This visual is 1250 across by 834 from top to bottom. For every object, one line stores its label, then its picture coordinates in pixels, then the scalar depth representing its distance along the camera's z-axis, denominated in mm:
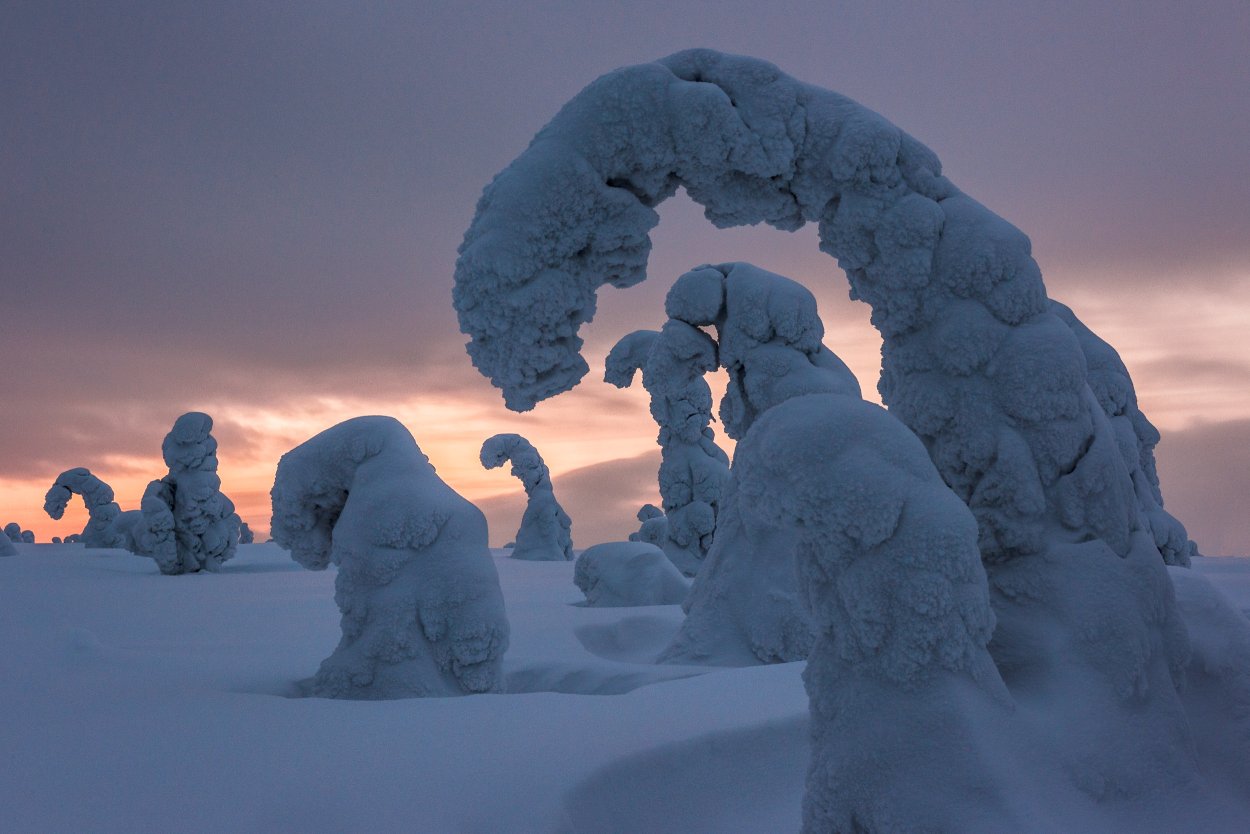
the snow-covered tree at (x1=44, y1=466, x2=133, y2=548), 17953
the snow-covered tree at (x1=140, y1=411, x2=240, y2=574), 12320
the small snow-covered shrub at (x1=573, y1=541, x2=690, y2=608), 8422
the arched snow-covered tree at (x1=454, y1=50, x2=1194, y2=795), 2662
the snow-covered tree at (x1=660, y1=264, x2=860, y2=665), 5410
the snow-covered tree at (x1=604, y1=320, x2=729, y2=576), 10727
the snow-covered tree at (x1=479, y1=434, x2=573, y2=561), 16109
